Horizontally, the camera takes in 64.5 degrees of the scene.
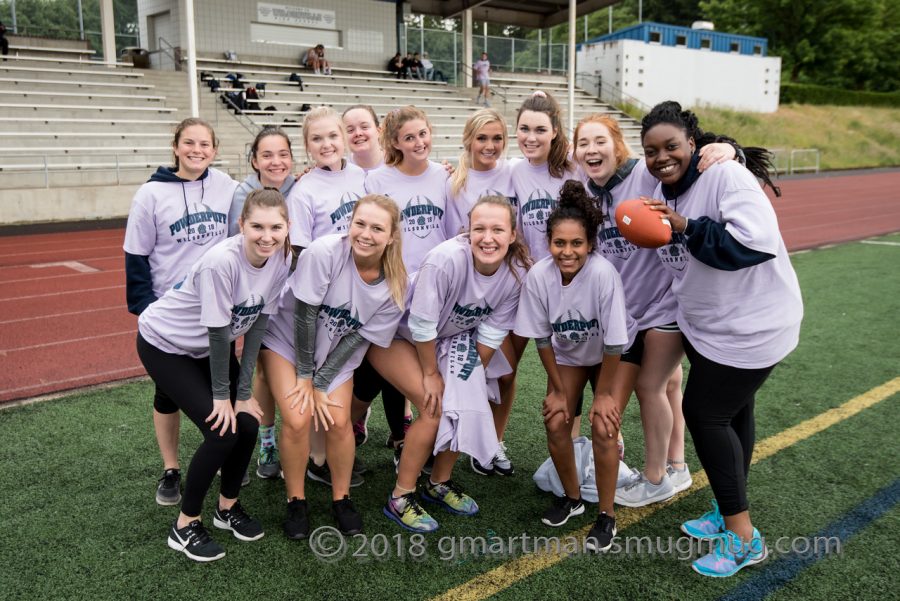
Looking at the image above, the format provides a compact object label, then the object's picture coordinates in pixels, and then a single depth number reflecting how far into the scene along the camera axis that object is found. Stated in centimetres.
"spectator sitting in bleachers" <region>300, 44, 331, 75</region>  2290
